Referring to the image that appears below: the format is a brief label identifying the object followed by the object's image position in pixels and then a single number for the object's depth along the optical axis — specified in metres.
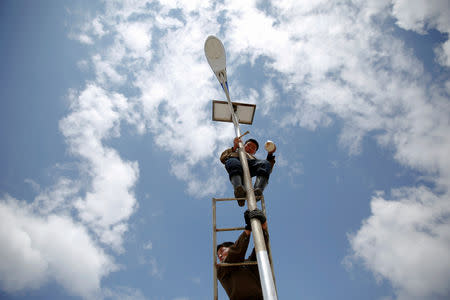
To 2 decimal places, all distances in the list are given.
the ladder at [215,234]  4.13
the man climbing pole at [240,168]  4.90
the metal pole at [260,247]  3.30
